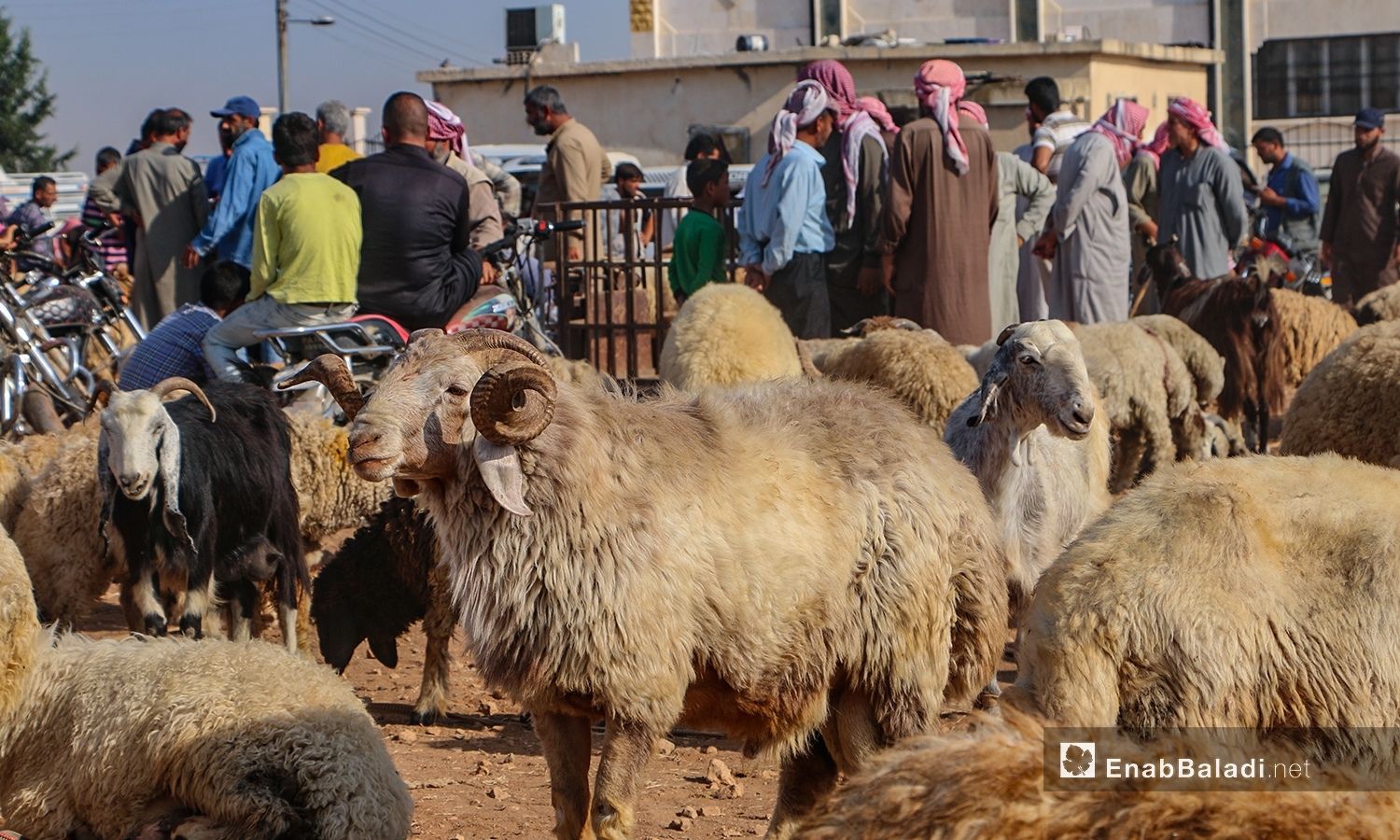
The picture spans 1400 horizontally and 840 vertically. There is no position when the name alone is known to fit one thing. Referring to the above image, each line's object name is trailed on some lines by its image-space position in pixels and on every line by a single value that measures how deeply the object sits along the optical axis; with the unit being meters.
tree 46.34
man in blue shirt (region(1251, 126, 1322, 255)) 17.20
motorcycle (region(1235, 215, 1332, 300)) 15.73
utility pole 41.22
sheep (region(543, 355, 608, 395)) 8.13
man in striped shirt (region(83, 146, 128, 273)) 14.57
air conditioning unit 37.81
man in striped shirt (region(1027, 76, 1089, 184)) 12.72
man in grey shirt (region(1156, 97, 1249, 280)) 12.84
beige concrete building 30.86
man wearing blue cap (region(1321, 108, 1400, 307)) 15.26
